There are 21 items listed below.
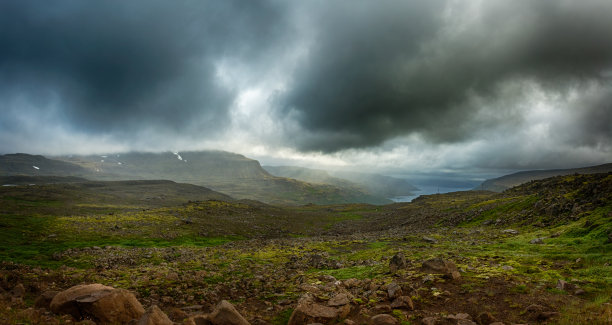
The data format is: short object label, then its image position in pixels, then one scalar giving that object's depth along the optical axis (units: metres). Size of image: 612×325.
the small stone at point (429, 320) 12.02
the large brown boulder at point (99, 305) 12.55
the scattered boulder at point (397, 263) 21.70
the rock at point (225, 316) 12.52
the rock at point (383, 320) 12.22
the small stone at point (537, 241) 29.34
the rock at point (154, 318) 10.88
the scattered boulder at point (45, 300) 14.09
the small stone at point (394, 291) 15.35
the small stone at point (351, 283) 19.06
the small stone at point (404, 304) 14.03
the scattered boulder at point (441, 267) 17.81
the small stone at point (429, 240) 39.34
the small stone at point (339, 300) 14.35
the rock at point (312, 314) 13.04
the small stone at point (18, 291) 16.23
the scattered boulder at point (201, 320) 12.67
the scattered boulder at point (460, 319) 11.66
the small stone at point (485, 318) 12.01
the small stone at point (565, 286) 14.67
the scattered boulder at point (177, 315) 14.00
